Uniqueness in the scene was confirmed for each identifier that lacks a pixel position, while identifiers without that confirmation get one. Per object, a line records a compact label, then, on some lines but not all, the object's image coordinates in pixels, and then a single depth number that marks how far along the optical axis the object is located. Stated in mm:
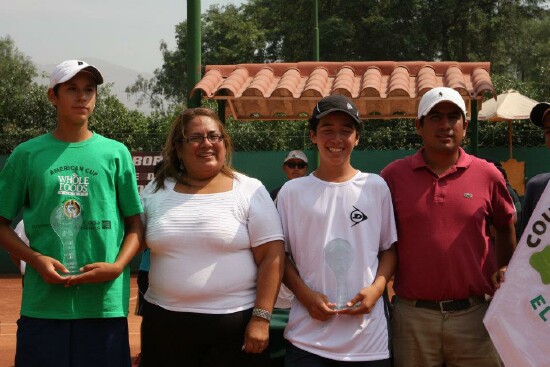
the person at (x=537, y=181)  4148
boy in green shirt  3643
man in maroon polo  3783
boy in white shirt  3615
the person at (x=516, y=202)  6230
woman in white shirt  3648
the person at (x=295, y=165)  8750
